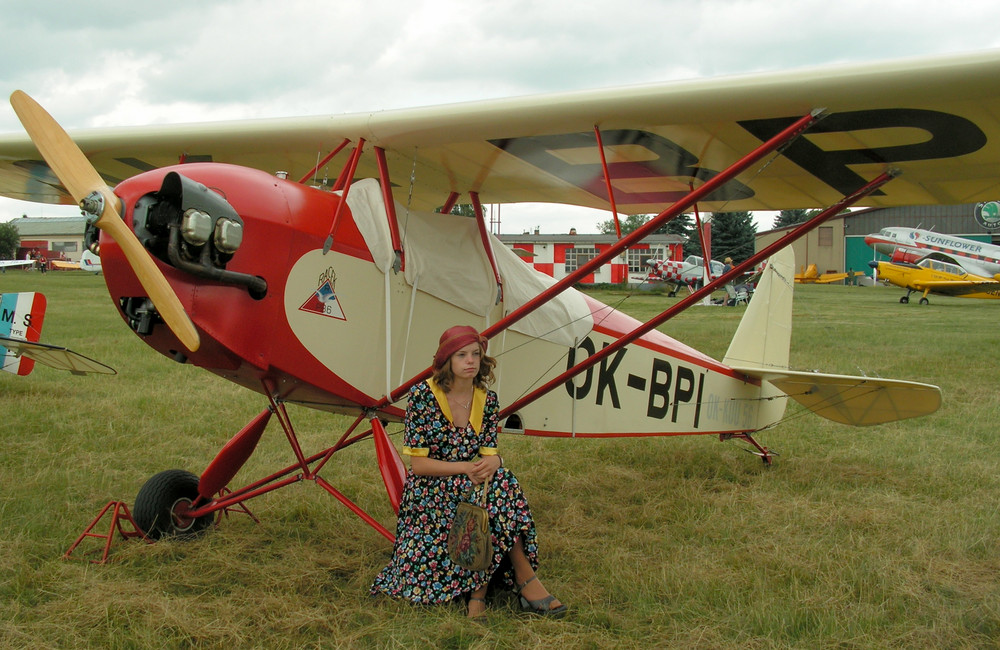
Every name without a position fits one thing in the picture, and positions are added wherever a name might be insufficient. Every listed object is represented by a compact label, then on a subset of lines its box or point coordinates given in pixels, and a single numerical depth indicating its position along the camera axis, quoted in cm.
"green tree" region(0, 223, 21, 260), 6303
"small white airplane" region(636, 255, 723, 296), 2977
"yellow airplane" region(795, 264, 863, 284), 4522
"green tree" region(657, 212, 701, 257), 4784
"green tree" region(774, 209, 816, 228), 5977
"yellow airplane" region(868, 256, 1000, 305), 2819
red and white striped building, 3256
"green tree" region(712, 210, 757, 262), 4578
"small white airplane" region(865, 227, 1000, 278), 3142
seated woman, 313
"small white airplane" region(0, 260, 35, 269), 4579
